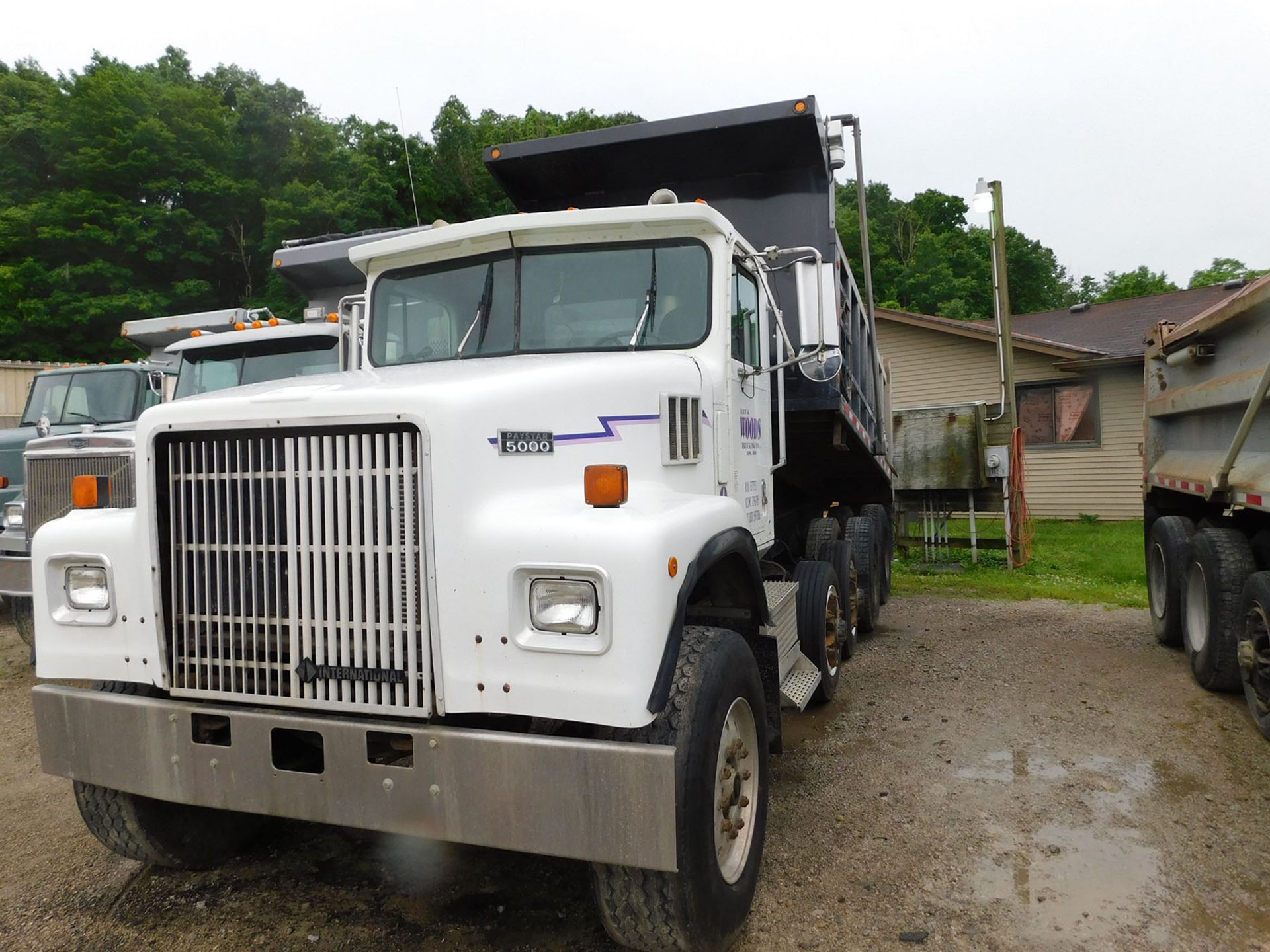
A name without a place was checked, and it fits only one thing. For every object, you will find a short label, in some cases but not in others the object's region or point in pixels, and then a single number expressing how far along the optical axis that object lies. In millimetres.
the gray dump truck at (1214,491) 5059
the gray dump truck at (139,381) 6270
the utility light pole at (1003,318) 12359
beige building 16141
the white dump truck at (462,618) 2547
